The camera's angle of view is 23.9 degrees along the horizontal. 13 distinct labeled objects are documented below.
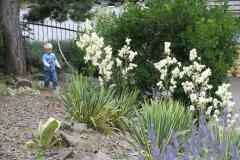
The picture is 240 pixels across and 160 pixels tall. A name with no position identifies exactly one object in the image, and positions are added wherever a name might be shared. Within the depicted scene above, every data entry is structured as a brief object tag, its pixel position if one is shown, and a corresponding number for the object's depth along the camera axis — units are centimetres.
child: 1131
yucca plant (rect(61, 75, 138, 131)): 705
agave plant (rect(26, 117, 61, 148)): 552
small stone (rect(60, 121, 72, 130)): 670
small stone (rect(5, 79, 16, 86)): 1230
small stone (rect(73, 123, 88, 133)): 676
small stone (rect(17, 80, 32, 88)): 1159
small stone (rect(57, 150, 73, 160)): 517
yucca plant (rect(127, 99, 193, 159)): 557
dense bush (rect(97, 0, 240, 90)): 822
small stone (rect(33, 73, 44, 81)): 1353
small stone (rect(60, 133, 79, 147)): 572
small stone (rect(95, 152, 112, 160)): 524
